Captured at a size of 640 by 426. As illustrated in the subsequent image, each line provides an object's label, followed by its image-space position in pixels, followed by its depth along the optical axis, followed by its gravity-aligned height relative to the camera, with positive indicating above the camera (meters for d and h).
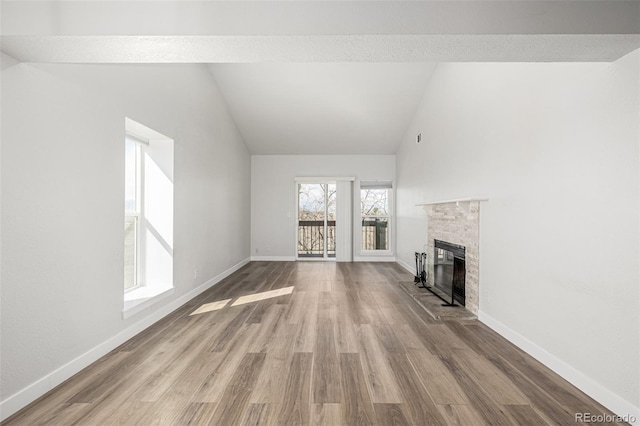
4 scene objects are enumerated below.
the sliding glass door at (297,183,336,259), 8.69 -0.12
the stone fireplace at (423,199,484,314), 3.86 -0.21
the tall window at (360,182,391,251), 8.51 +0.02
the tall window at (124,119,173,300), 3.88 +0.01
